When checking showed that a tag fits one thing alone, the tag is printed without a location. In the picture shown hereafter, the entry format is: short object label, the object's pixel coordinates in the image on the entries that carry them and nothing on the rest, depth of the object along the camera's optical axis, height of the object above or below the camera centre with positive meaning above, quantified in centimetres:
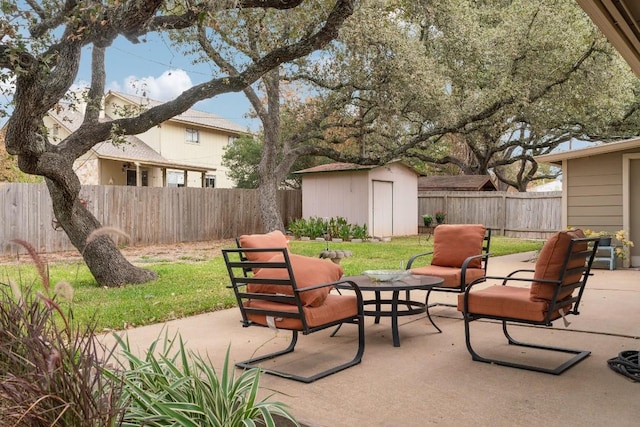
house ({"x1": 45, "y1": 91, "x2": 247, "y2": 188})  1959 +217
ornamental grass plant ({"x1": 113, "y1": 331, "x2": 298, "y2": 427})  217 -83
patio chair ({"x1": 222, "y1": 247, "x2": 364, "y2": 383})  362 -67
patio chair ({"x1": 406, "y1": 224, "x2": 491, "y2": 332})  567 -51
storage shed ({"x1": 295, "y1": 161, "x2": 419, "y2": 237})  1730 +42
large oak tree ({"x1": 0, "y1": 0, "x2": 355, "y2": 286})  559 +157
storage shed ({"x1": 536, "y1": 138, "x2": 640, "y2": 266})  970 +38
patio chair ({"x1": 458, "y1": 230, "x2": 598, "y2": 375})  378 -67
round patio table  443 -66
